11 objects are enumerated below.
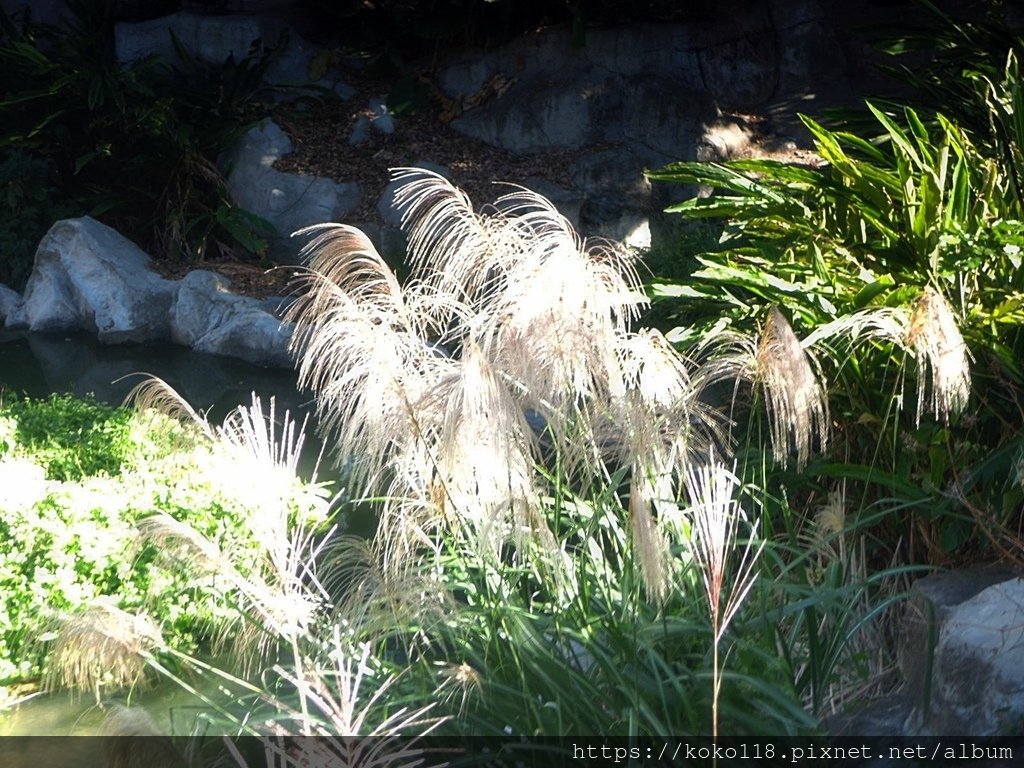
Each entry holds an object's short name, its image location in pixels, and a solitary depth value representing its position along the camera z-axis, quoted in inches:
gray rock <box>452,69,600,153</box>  494.0
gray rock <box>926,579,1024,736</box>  100.3
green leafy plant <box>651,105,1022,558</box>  143.6
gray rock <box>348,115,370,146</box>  513.3
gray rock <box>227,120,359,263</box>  476.4
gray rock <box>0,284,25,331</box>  426.3
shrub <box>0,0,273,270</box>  462.0
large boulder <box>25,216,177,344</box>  411.2
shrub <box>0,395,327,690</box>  162.7
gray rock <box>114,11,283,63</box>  543.5
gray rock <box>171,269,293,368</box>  380.2
